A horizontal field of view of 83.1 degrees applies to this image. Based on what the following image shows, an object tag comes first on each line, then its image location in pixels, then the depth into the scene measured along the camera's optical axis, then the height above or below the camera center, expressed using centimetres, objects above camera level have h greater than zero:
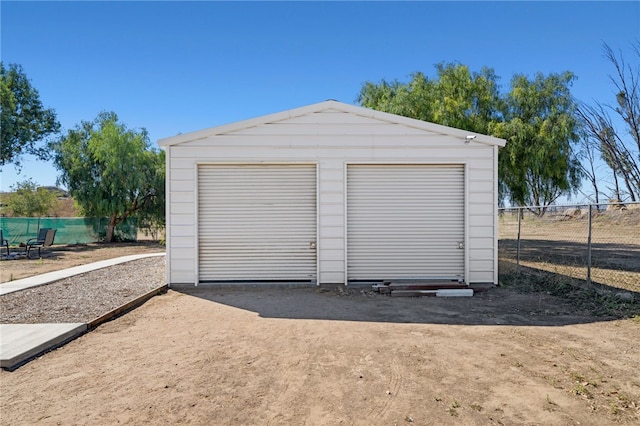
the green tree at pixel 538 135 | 1251 +281
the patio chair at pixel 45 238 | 1417 -105
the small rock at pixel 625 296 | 607 -137
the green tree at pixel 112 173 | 2006 +231
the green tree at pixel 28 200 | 2489 +90
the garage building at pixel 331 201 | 772 +31
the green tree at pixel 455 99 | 1319 +441
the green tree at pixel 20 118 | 1861 +546
